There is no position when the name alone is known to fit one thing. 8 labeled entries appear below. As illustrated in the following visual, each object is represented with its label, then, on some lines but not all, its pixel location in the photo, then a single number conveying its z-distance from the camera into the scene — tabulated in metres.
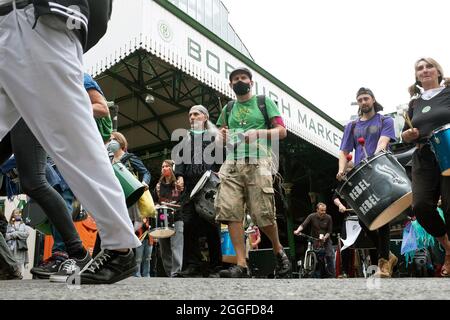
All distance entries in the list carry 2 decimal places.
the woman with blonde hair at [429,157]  3.34
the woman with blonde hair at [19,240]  8.34
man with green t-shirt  3.86
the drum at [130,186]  3.10
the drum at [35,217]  3.49
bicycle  9.59
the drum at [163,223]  5.19
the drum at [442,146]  3.03
